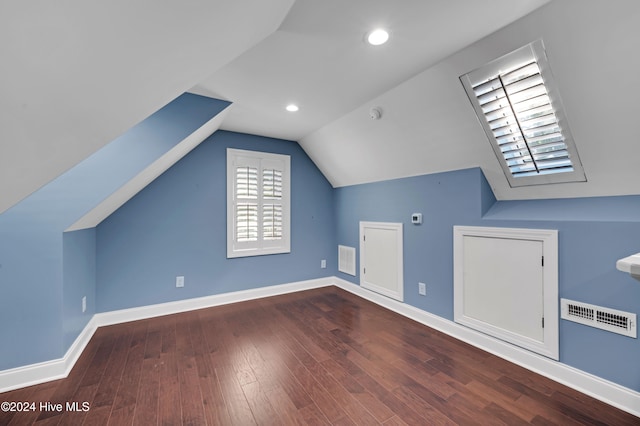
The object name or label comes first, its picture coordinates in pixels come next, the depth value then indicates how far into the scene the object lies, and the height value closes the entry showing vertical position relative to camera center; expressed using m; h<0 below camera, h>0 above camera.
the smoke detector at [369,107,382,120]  2.82 +1.05
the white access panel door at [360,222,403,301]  3.51 -0.62
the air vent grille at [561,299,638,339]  1.79 -0.73
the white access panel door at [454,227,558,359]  2.16 -0.63
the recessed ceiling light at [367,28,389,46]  1.76 +1.16
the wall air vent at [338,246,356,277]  4.31 -0.75
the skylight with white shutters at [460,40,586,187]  1.83 +0.72
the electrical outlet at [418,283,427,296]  3.14 -0.88
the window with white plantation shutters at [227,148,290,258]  3.85 +0.16
